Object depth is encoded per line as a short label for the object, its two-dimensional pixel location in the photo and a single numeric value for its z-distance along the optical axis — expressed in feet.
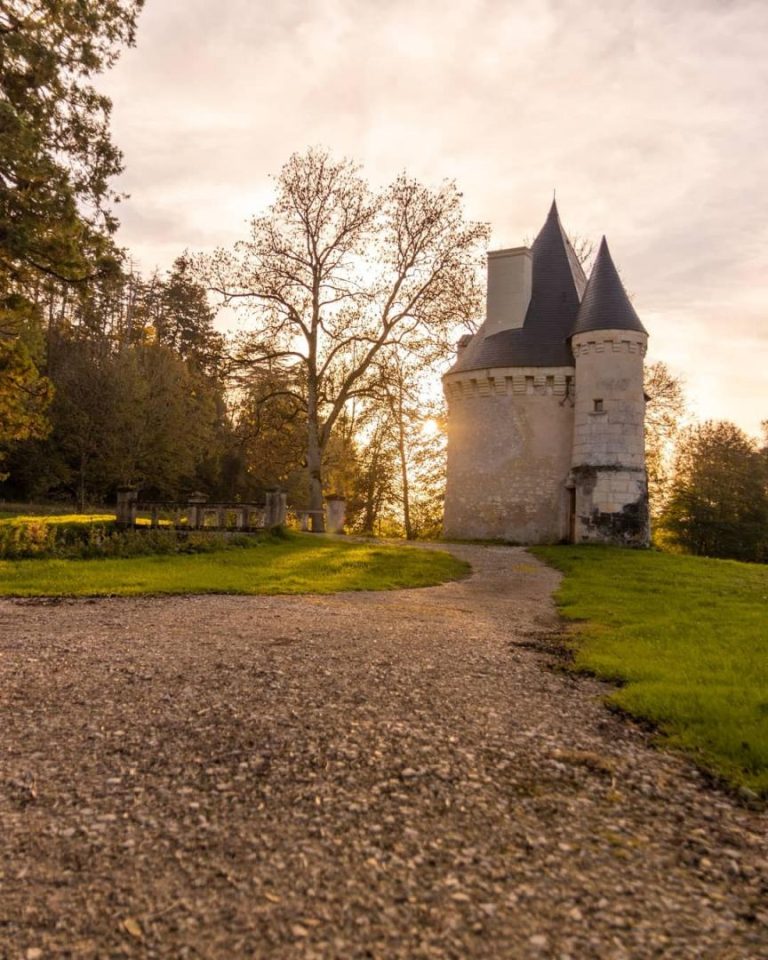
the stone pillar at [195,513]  66.33
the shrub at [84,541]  47.60
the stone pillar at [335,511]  89.86
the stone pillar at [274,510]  69.87
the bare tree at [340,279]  84.43
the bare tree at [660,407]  111.45
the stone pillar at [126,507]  63.62
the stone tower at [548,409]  74.28
